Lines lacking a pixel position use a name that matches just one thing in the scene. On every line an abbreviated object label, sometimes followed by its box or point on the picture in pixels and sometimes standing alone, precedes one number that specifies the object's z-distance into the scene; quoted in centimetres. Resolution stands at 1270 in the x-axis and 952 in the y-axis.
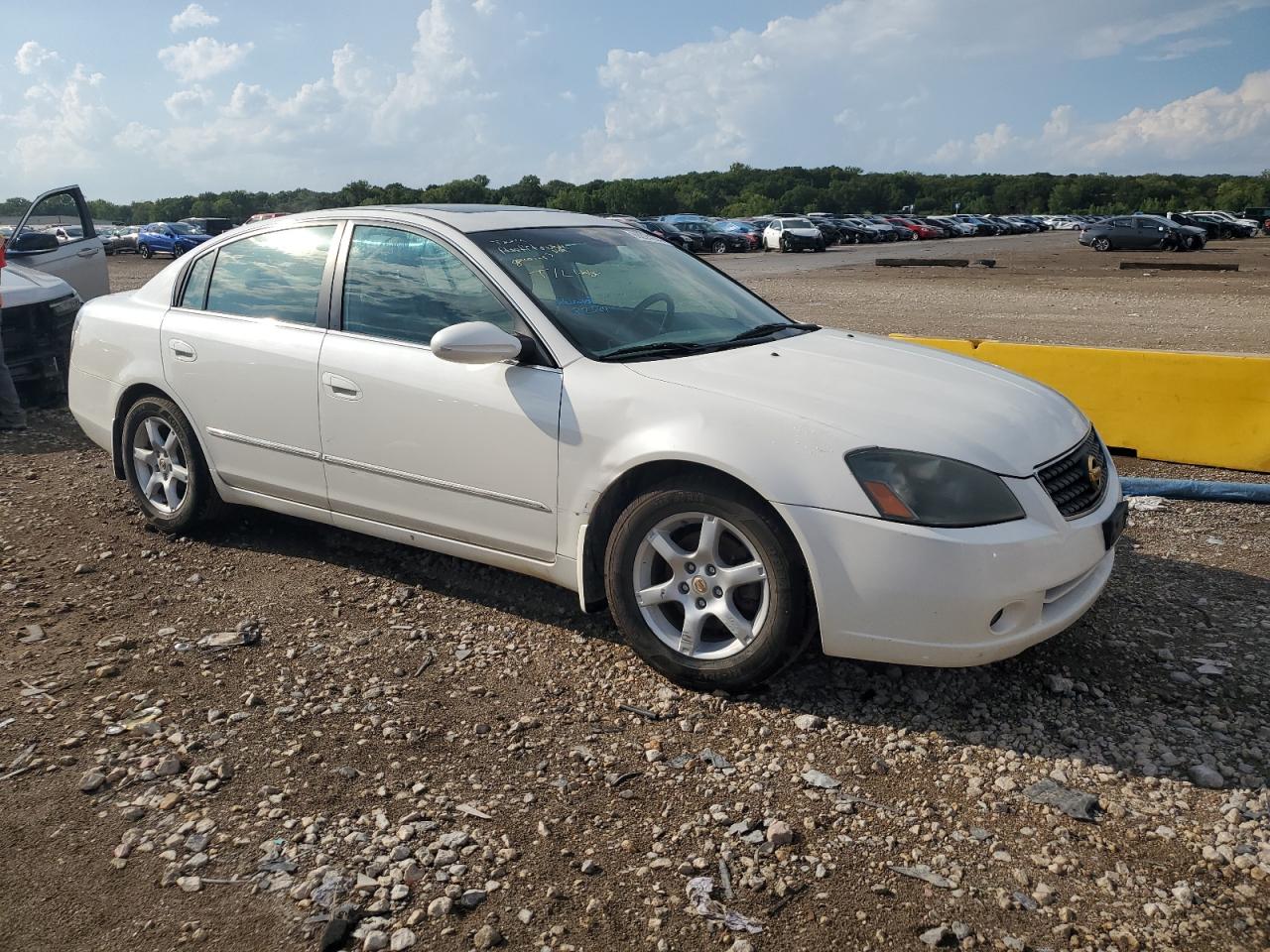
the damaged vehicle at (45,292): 867
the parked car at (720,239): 4550
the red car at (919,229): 6269
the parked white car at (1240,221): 5619
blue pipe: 571
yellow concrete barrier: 621
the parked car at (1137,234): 4016
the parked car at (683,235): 4138
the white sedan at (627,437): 335
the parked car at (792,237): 4525
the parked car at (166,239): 4347
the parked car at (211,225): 4188
